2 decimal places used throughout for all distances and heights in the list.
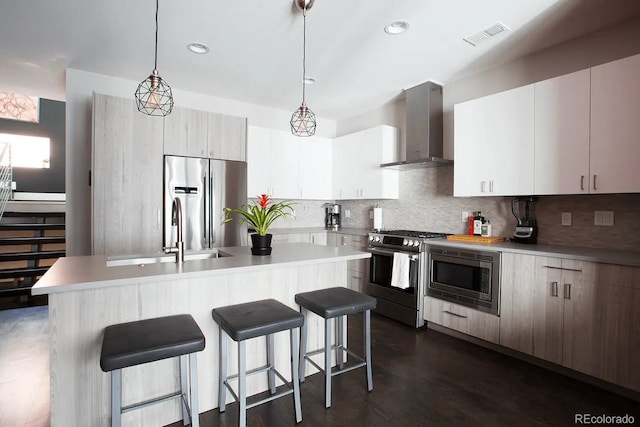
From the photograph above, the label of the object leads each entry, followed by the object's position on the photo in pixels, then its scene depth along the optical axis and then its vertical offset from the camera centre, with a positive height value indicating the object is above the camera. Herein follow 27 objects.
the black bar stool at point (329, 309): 1.98 -0.61
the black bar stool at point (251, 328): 1.67 -0.62
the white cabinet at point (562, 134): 2.50 +0.64
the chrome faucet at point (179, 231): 1.97 -0.13
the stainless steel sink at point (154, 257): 2.23 -0.35
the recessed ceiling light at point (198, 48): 2.94 +1.50
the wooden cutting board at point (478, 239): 3.16 -0.26
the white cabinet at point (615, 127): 2.25 +0.63
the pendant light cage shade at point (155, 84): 1.94 +0.76
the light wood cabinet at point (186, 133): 3.61 +0.88
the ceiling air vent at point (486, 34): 2.59 +1.49
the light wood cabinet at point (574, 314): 2.13 -0.74
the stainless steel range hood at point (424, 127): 3.69 +0.99
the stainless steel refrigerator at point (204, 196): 3.59 +0.16
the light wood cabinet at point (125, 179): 3.26 +0.32
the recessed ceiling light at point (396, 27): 2.55 +1.48
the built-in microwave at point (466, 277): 2.84 -0.61
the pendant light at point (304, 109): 2.29 +0.79
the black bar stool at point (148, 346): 1.36 -0.60
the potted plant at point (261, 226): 2.28 -0.11
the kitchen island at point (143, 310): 1.60 -0.56
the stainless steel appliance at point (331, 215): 5.34 -0.06
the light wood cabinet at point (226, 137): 3.86 +0.90
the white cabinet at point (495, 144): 2.84 +0.65
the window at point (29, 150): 6.00 +1.11
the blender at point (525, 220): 3.02 -0.07
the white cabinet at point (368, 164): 4.29 +0.67
